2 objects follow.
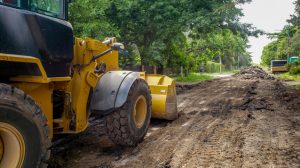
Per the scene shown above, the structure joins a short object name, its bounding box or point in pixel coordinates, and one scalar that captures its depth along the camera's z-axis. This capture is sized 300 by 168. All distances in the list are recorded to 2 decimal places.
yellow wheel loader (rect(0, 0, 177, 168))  3.16
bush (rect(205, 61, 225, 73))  61.67
